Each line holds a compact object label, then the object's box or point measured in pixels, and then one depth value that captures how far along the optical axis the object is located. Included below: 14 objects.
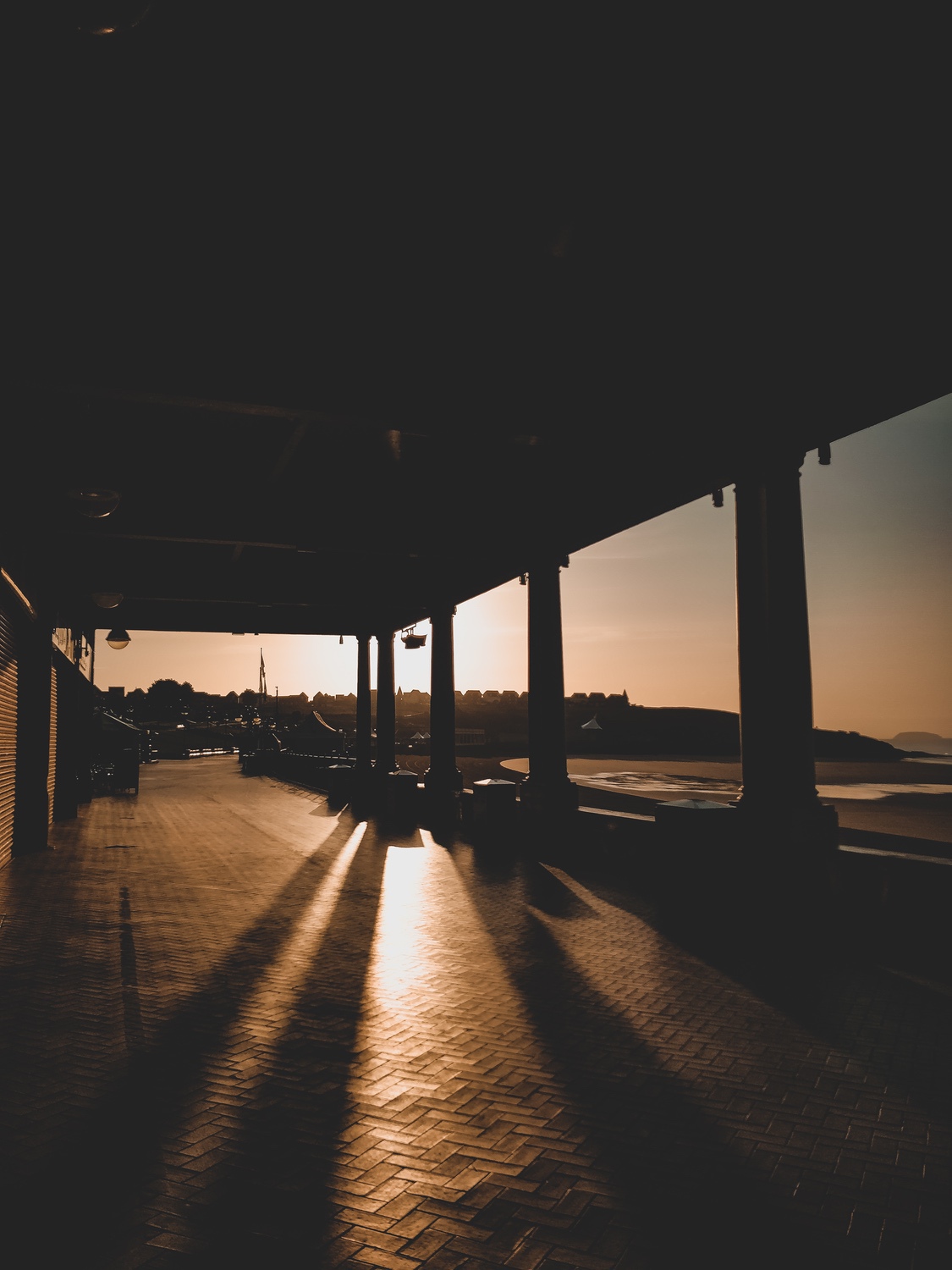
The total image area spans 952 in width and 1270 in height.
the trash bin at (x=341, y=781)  25.86
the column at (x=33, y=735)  14.66
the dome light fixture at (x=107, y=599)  13.38
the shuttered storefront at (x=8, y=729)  12.88
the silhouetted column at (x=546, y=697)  13.92
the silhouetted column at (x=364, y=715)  26.34
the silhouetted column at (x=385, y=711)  23.44
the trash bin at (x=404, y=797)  18.69
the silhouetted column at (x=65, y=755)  19.81
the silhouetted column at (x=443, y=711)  19.08
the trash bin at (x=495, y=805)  14.48
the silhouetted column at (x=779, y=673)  8.53
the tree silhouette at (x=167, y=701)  129.12
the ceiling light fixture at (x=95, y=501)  8.88
